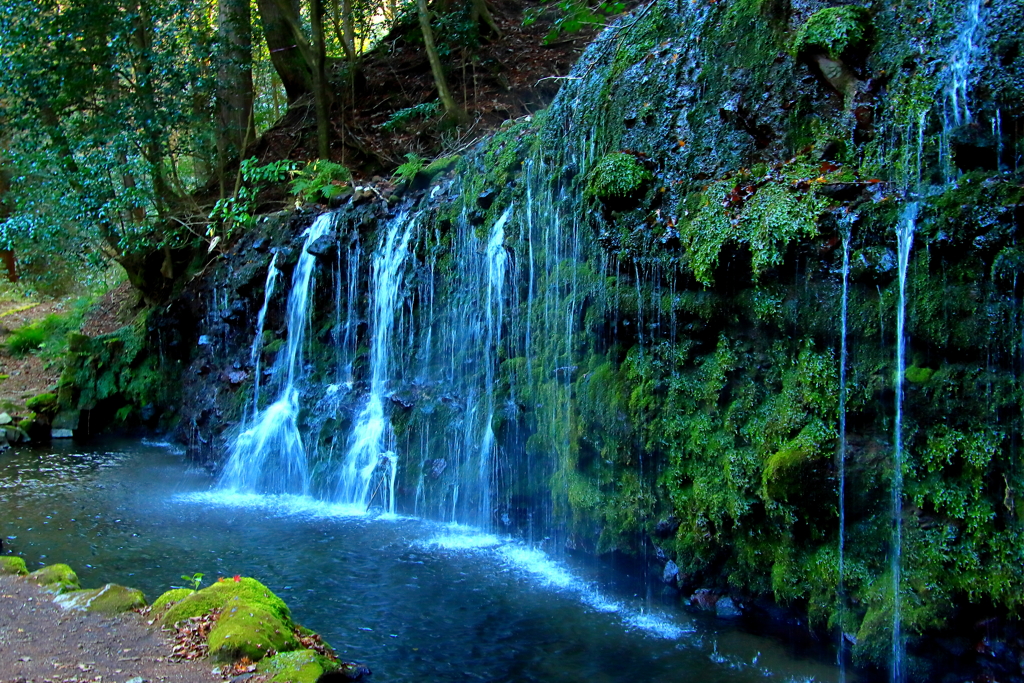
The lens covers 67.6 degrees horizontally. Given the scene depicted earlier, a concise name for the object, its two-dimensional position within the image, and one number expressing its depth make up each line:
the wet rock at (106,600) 5.59
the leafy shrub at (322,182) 12.56
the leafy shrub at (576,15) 10.75
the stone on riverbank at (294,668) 4.68
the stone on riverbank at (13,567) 6.42
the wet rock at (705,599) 6.53
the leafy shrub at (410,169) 11.68
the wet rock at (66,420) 14.38
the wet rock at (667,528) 6.94
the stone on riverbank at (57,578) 6.05
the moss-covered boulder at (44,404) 14.40
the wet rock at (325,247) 11.61
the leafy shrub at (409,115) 14.52
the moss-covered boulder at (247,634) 4.83
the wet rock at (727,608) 6.38
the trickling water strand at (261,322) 12.33
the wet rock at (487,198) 9.95
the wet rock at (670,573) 6.86
